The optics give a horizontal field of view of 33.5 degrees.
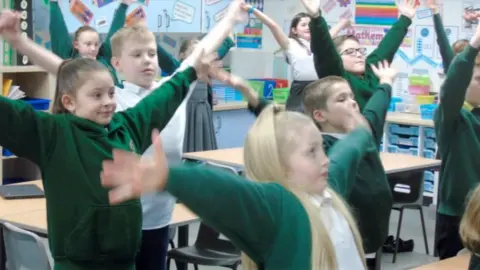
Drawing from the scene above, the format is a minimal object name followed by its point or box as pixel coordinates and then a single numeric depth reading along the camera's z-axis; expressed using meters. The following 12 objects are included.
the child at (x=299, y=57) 5.90
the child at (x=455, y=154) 3.27
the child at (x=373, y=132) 2.76
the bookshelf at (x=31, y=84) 5.99
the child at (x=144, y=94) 2.96
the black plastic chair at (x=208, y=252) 3.75
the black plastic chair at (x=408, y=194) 5.30
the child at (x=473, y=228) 2.37
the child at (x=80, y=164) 2.30
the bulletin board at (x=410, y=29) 7.03
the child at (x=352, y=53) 3.32
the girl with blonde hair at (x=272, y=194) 1.44
